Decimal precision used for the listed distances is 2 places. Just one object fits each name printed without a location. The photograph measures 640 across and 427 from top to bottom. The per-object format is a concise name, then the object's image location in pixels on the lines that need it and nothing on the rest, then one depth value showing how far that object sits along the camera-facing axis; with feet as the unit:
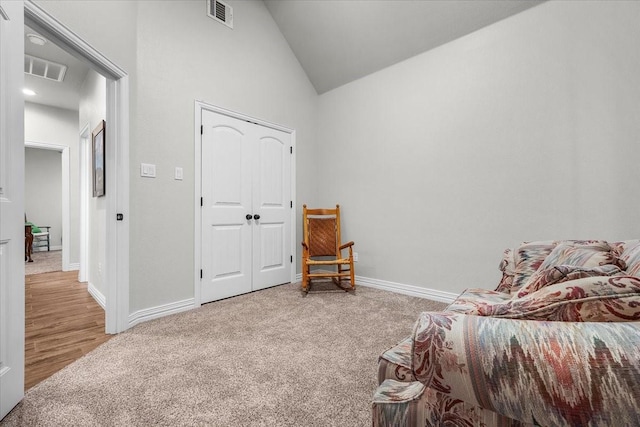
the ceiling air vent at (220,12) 9.52
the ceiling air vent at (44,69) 12.26
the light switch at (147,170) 7.93
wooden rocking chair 11.68
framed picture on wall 9.21
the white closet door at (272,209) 11.09
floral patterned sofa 1.53
